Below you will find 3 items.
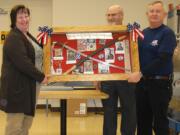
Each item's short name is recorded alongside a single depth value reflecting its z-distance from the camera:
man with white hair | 2.77
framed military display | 2.74
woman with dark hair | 2.41
